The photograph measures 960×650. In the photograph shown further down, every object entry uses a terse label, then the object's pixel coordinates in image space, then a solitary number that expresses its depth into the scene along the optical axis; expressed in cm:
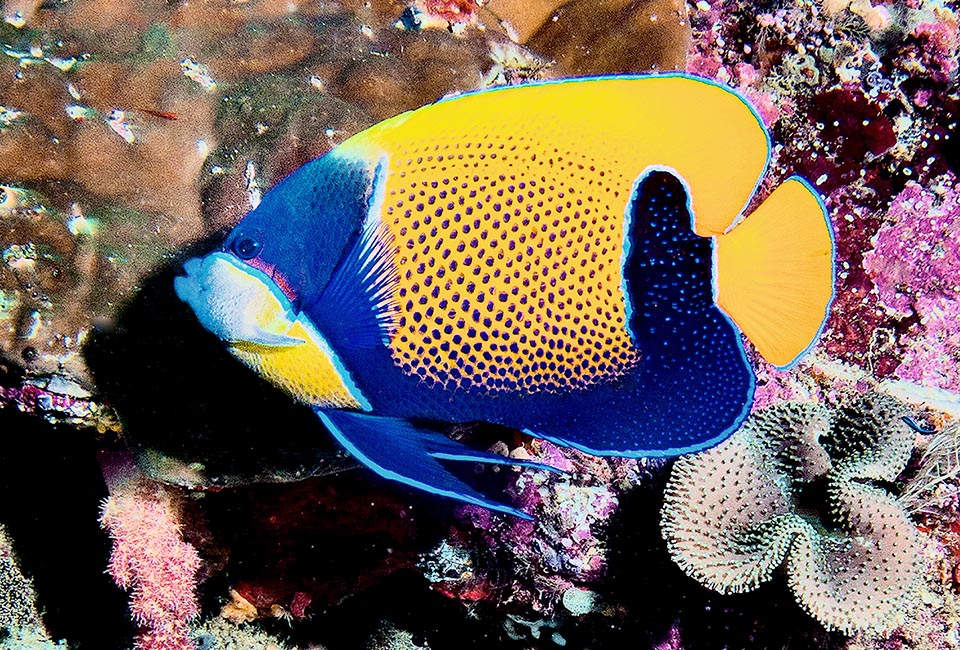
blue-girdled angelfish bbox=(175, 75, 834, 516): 69
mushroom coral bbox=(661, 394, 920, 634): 85
